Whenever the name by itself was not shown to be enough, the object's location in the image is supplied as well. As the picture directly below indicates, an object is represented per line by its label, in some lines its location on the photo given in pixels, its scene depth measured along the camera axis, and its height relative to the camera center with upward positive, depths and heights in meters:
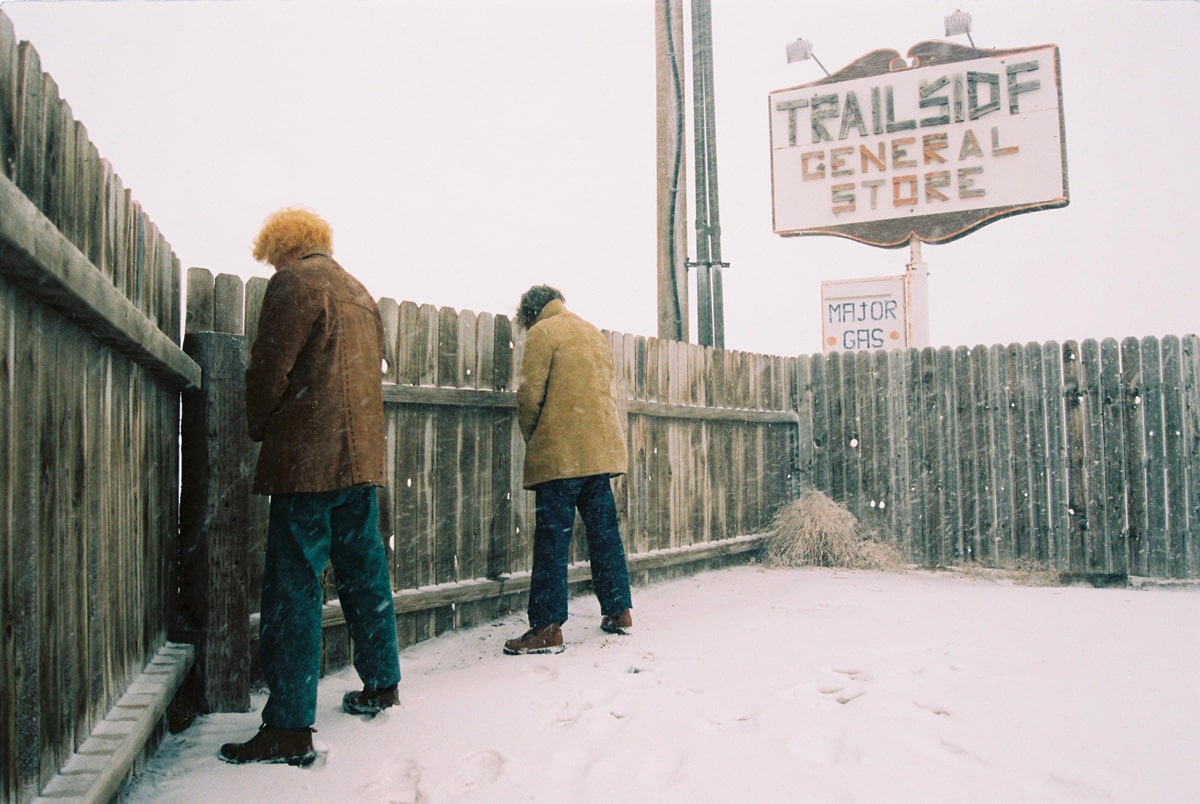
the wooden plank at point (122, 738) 1.92 -0.72
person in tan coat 4.20 -0.10
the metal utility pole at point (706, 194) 8.58 +2.40
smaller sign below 10.41 +1.43
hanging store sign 10.38 +3.49
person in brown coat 2.85 -0.07
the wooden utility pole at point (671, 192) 7.98 +2.23
